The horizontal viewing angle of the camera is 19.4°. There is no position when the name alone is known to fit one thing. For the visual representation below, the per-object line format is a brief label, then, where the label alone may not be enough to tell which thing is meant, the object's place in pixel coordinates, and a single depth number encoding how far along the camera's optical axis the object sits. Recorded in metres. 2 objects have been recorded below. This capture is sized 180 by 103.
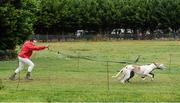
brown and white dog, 26.52
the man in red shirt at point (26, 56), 27.61
